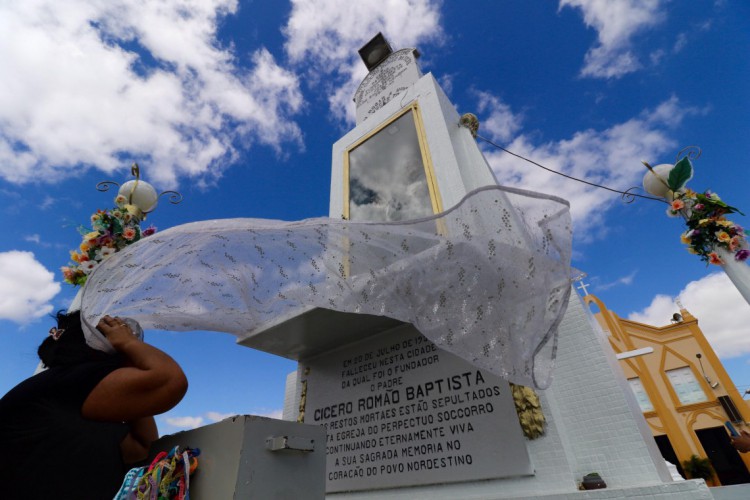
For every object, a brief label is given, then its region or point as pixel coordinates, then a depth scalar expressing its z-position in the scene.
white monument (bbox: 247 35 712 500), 2.70
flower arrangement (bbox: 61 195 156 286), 4.33
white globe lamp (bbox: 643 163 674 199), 4.61
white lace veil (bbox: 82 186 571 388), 1.92
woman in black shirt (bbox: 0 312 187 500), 1.32
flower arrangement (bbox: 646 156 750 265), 3.93
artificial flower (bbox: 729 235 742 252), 3.90
